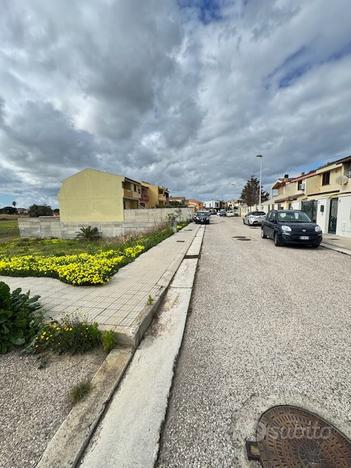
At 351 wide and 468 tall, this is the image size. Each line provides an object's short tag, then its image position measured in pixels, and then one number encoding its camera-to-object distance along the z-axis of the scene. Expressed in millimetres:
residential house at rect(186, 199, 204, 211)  107606
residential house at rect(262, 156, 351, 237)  13781
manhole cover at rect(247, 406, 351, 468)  1529
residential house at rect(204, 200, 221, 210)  122188
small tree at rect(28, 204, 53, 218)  59125
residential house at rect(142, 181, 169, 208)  51997
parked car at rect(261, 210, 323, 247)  8984
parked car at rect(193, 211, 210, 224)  27844
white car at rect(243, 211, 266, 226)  22489
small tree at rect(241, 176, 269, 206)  47656
